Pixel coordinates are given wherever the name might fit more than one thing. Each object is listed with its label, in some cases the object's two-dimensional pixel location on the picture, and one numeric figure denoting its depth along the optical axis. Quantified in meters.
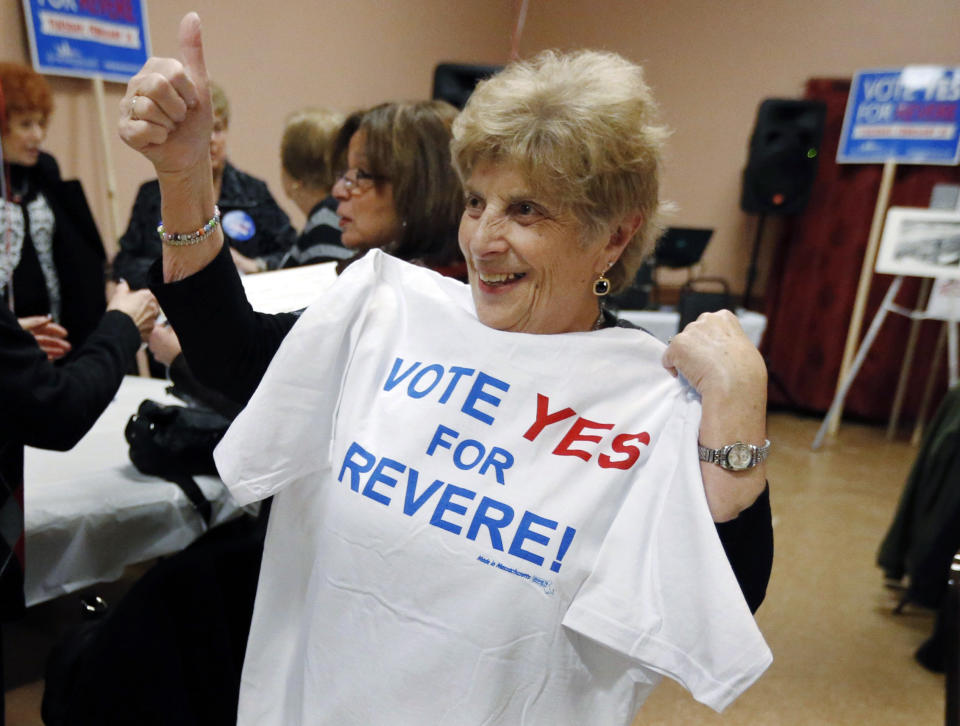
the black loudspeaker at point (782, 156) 4.72
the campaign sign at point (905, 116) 4.21
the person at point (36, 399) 1.13
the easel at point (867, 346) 4.08
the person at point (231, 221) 2.43
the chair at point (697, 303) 3.96
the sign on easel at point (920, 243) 3.93
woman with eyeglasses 1.35
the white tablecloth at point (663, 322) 3.90
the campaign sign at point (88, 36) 2.98
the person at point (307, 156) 2.38
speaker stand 5.01
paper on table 1.08
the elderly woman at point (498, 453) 0.80
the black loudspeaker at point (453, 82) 2.94
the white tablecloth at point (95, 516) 1.50
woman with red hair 2.55
